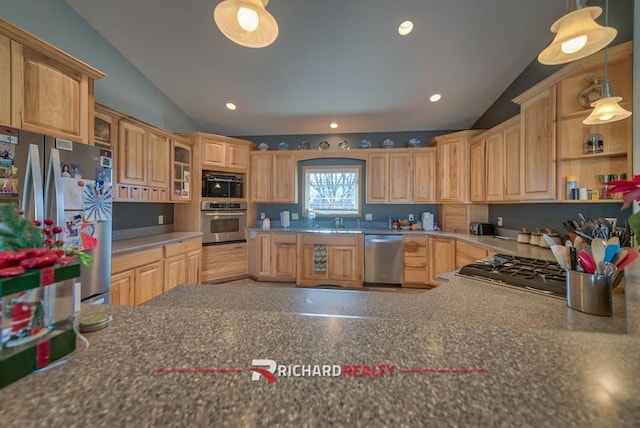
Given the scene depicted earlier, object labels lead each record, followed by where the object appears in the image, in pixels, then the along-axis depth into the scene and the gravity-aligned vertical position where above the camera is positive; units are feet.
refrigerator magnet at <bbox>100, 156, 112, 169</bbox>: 6.54 +1.36
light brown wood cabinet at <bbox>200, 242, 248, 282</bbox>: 12.35 -2.58
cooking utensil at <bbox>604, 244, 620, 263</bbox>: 3.08 -0.46
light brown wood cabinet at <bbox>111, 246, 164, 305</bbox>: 7.38 -2.07
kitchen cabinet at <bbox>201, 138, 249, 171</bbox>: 12.75 +3.14
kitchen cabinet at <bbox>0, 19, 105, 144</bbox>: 5.07 +2.88
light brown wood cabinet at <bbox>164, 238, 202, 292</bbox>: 9.62 -2.10
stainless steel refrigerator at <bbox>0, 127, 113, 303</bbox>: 4.95 +0.53
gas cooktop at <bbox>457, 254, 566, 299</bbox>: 3.83 -1.08
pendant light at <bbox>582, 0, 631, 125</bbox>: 5.19 +2.21
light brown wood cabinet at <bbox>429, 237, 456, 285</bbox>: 11.38 -2.01
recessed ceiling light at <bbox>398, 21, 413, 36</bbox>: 8.53 +6.56
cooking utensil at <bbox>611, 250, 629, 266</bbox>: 3.09 -0.53
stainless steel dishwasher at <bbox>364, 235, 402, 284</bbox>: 12.34 -2.29
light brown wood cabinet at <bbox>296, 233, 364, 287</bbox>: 12.59 -2.40
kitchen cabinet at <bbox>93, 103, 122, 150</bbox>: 8.04 +2.91
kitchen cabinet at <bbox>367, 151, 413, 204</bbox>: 13.48 +1.99
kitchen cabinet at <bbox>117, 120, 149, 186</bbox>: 8.83 +2.17
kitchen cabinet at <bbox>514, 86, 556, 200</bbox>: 7.25 +2.14
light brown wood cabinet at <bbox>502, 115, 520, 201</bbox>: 8.82 +2.00
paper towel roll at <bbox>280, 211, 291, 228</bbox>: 14.98 -0.36
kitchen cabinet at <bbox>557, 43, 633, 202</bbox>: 6.17 +2.25
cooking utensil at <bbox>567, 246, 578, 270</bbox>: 3.23 -0.59
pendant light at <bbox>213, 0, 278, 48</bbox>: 4.09 +3.41
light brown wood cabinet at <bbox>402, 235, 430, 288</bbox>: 12.24 -2.32
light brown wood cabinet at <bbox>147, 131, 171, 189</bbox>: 10.07 +2.24
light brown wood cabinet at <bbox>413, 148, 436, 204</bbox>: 13.20 +2.04
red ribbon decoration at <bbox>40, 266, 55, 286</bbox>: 1.47 -0.38
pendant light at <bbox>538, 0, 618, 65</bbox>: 3.77 +2.78
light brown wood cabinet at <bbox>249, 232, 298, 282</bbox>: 13.08 -2.36
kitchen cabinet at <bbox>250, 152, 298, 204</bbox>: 14.24 +2.03
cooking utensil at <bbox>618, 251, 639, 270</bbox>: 2.98 -0.54
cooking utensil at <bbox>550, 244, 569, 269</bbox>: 3.33 -0.55
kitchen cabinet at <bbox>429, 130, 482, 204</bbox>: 11.96 +2.37
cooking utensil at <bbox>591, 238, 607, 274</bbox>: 3.04 -0.46
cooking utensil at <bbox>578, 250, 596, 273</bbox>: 3.07 -0.60
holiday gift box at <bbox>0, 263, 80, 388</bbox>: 1.32 -0.65
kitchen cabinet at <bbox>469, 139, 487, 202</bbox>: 10.98 +1.98
